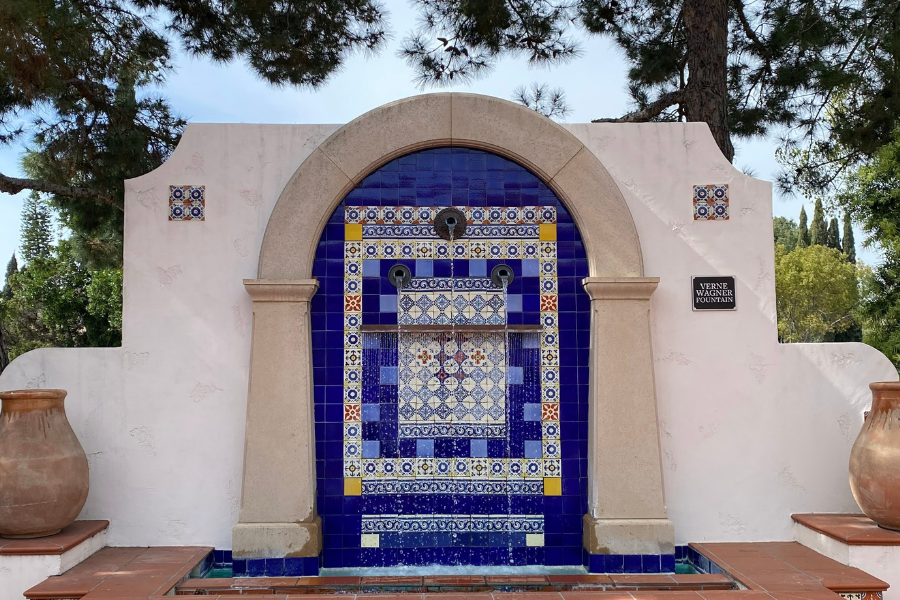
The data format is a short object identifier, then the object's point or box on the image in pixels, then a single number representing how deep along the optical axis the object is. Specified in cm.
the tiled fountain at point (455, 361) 581
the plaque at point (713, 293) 605
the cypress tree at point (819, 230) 3253
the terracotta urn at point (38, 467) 512
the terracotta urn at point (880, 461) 522
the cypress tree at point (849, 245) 3206
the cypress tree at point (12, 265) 4028
